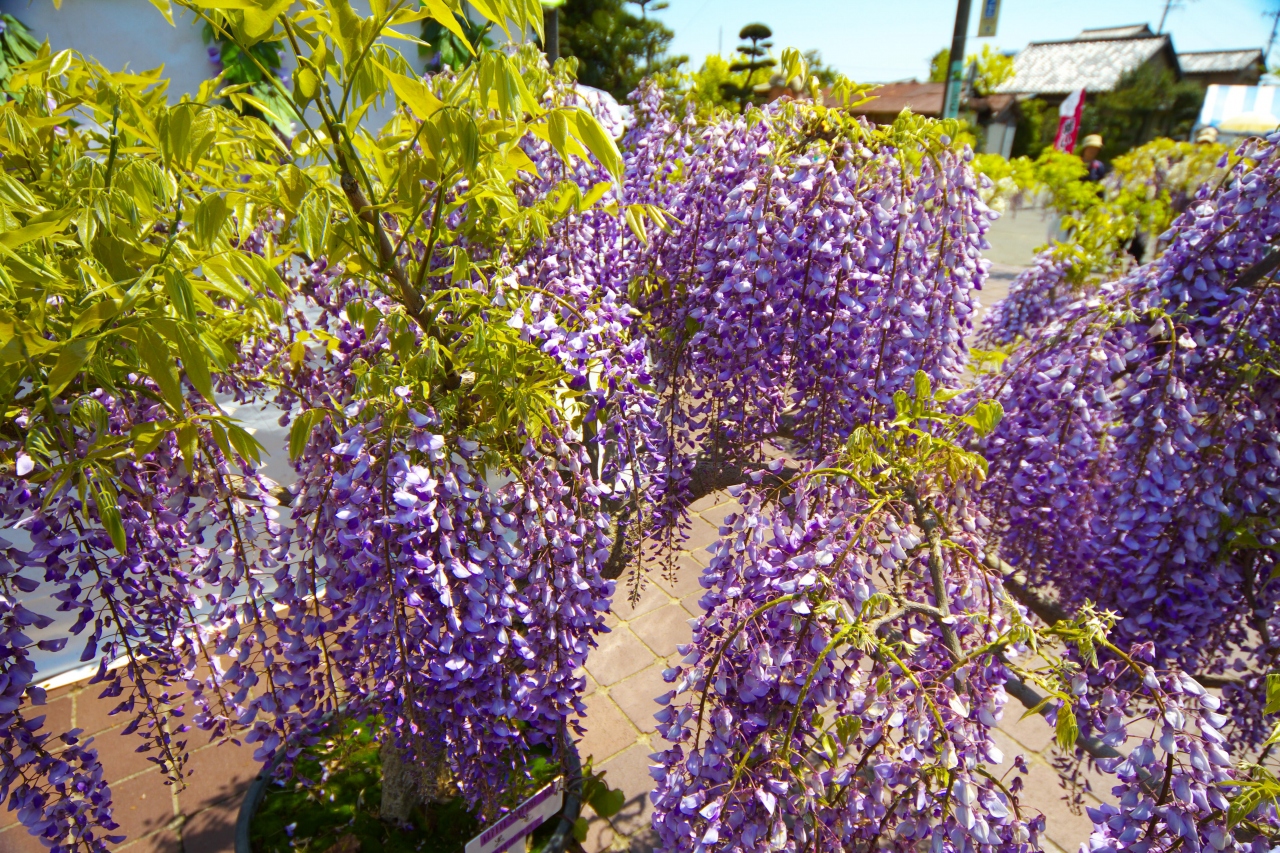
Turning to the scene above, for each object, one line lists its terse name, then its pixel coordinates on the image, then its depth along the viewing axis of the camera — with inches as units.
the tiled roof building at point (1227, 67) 1568.7
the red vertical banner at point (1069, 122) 533.3
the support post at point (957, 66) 190.6
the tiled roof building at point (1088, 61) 1531.7
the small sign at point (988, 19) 252.1
